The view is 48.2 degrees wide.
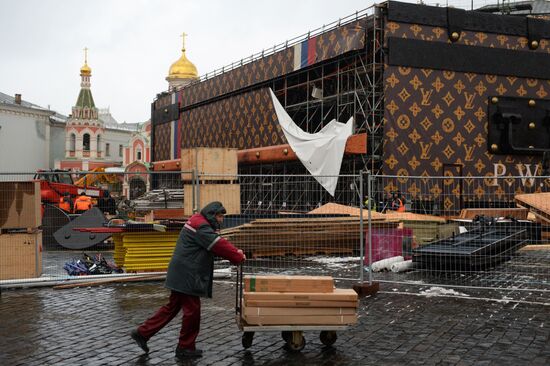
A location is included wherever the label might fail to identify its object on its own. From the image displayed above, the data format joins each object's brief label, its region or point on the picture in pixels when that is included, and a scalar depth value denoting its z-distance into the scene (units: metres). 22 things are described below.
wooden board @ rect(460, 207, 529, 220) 20.14
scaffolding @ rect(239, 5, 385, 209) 22.10
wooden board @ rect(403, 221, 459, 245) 17.25
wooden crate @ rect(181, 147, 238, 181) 16.31
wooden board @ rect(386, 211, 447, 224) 17.83
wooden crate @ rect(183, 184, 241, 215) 14.62
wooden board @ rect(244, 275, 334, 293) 7.26
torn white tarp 26.00
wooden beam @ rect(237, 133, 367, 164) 25.64
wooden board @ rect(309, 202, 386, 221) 18.11
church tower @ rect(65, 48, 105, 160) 79.19
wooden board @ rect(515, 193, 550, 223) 18.61
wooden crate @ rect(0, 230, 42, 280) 11.78
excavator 17.86
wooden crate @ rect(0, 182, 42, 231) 11.65
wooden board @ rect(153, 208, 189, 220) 24.07
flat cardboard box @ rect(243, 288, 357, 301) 7.11
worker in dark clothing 7.04
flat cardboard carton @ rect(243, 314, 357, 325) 7.06
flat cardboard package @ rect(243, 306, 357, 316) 7.06
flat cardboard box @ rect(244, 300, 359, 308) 7.08
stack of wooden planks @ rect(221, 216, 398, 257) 15.63
